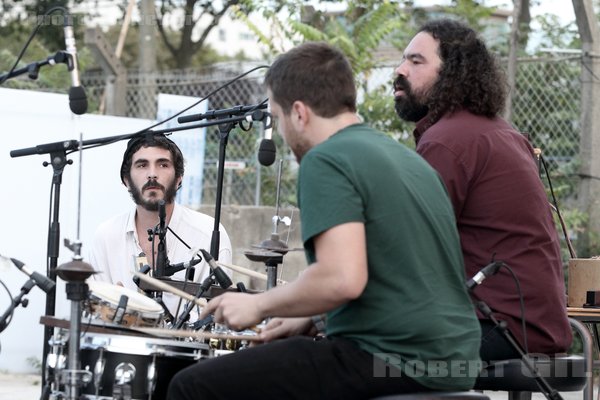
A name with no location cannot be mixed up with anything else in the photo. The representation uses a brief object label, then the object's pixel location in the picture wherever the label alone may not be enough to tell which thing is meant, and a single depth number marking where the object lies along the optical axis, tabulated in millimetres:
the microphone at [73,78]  3892
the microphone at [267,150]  4676
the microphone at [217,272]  3771
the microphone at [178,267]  4297
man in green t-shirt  2922
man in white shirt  5441
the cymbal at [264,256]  3912
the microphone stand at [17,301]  3645
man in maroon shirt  3775
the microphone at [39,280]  3631
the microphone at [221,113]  4738
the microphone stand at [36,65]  3918
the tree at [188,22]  19375
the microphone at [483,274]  3449
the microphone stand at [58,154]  4522
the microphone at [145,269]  4530
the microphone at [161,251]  4602
